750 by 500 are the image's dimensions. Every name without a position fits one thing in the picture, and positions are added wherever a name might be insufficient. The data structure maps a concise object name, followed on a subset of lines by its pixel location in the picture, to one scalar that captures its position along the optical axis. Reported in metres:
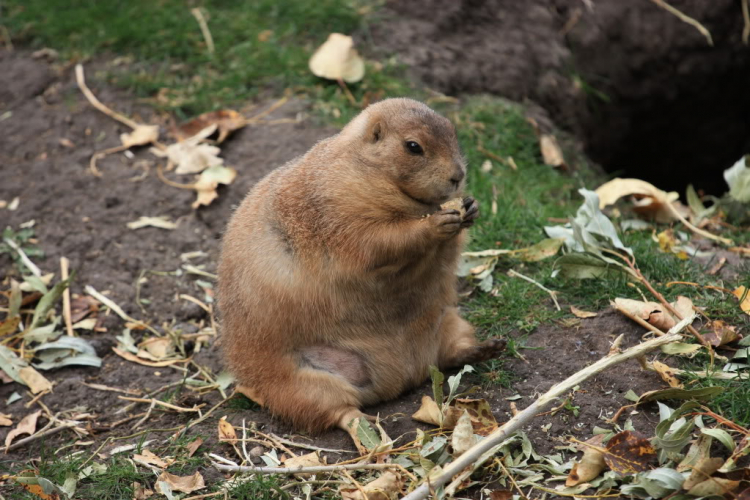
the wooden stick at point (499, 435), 6.42
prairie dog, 7.76
